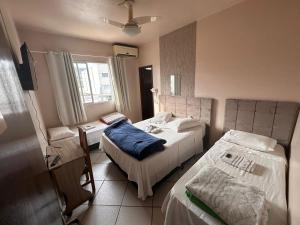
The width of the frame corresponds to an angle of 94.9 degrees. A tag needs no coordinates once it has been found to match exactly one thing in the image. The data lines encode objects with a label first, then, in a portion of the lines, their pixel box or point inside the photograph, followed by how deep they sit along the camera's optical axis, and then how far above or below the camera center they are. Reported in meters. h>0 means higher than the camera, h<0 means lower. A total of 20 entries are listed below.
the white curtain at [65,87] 3.09 -0.04
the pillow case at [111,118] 3.70 -0.94
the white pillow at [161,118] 3.21 -0.90
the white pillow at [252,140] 1.91 -0.96
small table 1.54 -1.01
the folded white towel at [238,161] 1.60 -1.04
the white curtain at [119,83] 4.00 -0.01
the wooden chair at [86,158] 1.84 -0.99
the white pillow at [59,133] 2.80 -0.96
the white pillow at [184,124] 2.65 -0.89
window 3.66 +0.07
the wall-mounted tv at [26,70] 1.43 +0.19
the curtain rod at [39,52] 2.84 +0.73
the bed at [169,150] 1.83 -1.09
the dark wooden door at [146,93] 4.56 -0.40
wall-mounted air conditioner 3.83 +0.89
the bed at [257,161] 1.15 -1.05
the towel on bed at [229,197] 0.97 -0.94
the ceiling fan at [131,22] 1.88 +0.83
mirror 3.30 -0.12
